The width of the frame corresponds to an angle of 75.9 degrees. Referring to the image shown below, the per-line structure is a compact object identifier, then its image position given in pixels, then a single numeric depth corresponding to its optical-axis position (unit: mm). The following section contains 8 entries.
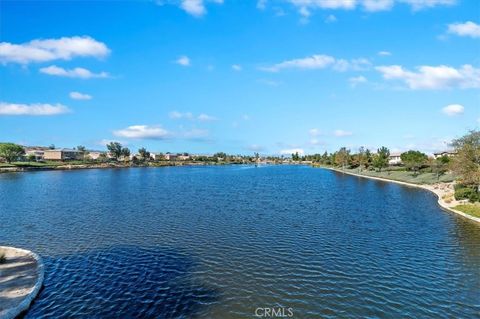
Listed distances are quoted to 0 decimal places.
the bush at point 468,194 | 49969
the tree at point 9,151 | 163000
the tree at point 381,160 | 128837
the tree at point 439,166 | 91750
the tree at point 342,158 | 181762
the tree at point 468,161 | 53028
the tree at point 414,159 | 109825
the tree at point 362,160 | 151875
